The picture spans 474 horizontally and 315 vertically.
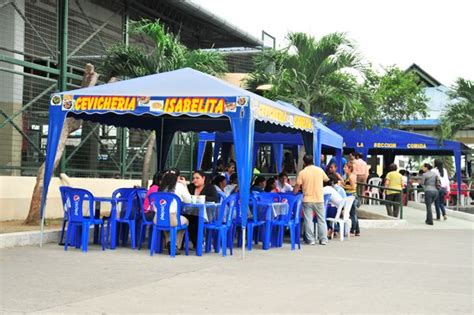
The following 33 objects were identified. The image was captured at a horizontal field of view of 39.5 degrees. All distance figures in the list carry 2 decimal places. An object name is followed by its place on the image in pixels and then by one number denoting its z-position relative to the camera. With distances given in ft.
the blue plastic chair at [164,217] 32.30
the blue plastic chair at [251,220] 36.29
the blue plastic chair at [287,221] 38.01
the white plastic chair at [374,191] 79.91
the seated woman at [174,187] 33.04
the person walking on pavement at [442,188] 64.90
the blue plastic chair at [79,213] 33.81
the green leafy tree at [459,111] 88.79
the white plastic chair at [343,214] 44.27
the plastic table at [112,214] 34.40
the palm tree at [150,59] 50.19
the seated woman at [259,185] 42.65
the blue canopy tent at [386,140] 79.97
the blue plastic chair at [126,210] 35.22
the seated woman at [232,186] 39.66
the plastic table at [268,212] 37.35
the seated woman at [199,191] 34.81
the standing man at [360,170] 70.79
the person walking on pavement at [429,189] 59.67
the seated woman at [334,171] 45.48
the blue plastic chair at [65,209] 34.09
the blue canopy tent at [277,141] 48.62
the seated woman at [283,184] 45.91
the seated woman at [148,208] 33.76
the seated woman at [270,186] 43.60
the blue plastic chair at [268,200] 37.45
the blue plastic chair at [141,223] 34.86
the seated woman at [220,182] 40.42
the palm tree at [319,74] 59.82
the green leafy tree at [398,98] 100.63
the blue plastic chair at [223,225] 33.58
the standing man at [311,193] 40.14
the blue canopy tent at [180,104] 32.40
